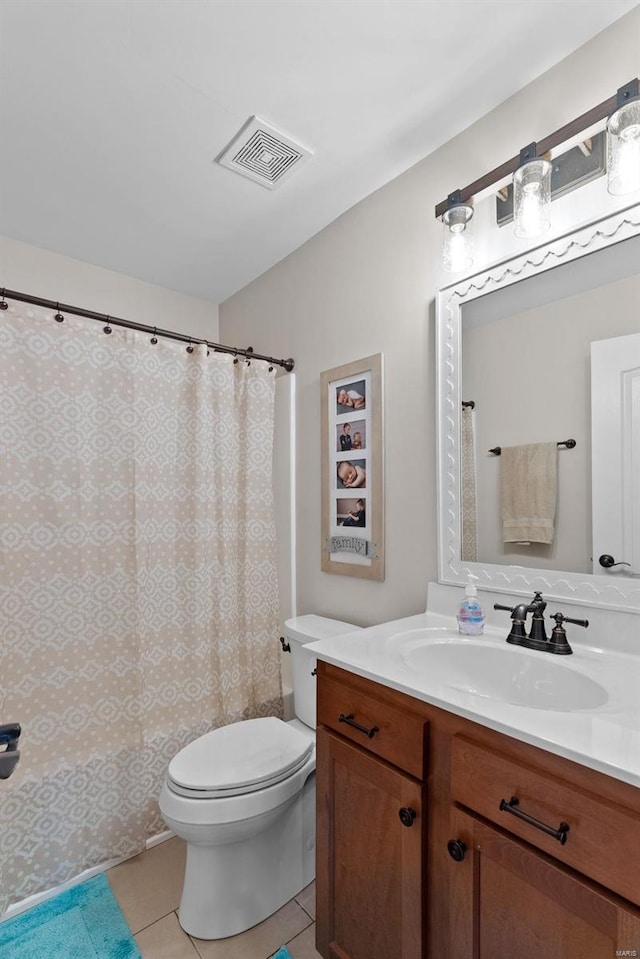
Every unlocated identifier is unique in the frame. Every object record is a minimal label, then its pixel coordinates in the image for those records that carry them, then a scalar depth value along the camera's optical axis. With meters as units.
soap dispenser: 1.31
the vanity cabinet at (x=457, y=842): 0.70
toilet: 1.34
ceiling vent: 1.53
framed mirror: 1.16
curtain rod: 1.58
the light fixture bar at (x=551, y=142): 1.13
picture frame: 1.79
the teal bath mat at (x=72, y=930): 1.34
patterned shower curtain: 1.59
